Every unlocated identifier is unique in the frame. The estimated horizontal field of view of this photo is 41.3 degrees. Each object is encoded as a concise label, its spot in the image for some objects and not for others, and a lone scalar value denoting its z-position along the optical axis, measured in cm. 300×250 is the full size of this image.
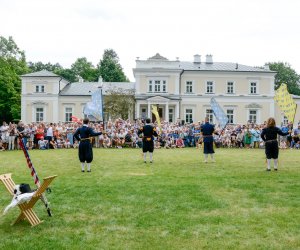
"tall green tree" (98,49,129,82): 7968
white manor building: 5191
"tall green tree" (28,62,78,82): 8206
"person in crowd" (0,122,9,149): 2470
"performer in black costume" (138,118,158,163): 1636
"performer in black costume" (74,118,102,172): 1323
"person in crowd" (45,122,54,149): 2589
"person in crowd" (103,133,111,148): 2711
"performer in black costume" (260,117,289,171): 1381
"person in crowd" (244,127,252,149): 2781
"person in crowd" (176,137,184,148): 2792
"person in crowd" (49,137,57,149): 2595
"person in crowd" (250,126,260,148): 2783
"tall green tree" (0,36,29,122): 5338
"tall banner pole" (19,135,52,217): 710
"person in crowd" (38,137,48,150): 2548
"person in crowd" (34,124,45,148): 2571
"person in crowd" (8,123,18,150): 2472
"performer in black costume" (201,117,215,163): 1648
